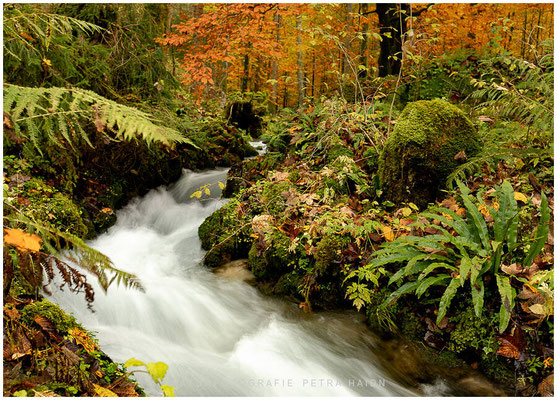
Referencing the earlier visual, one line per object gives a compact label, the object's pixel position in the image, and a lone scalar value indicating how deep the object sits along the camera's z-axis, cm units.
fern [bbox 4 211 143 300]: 174
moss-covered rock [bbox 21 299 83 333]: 260
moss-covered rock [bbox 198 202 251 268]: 562
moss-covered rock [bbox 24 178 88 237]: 496
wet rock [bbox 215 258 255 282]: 533
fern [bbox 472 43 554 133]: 383
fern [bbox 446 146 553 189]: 439
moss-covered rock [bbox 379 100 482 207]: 468
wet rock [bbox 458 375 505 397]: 336
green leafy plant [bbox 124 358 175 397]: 172
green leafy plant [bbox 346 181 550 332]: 339
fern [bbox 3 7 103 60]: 255
